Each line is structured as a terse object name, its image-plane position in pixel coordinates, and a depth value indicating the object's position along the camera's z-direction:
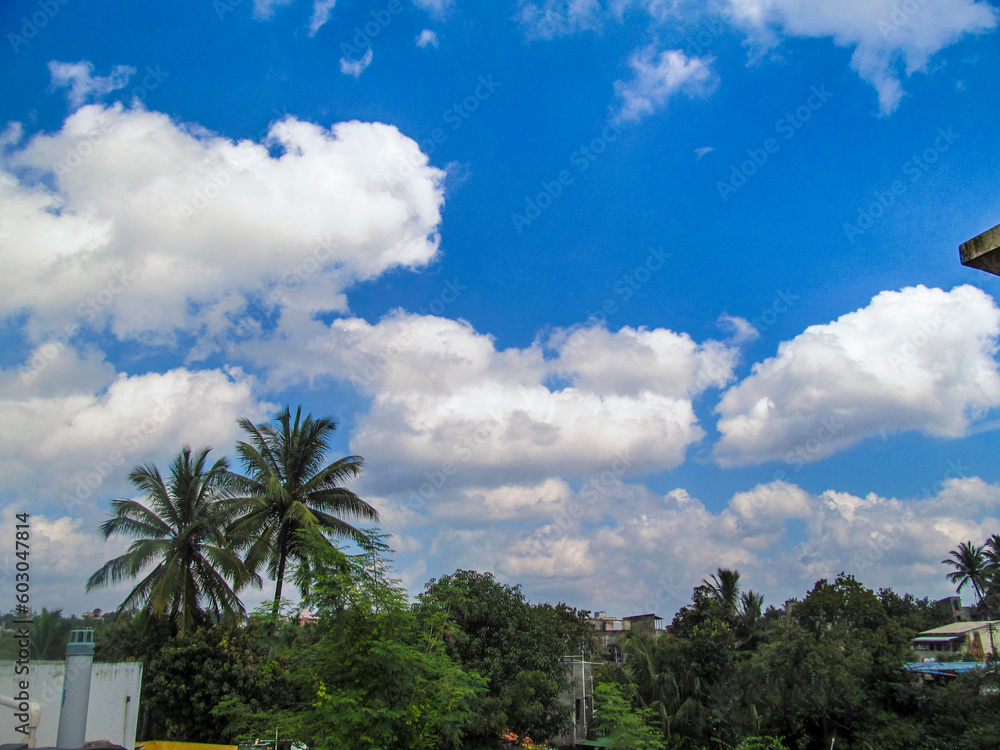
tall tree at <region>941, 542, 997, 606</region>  53.28
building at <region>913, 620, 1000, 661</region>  32.24
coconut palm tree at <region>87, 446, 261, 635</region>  21.36
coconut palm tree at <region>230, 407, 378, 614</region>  23.27
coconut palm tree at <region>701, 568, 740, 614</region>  45.56
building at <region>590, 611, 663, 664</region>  52.44
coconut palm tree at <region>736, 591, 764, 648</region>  39.76
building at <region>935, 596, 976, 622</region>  51.58
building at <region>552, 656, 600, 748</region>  35.03
